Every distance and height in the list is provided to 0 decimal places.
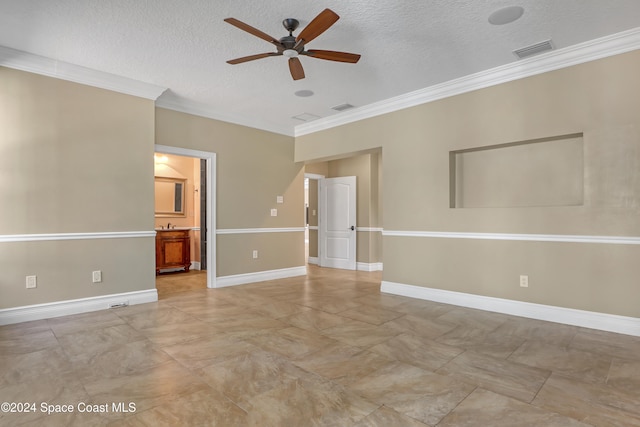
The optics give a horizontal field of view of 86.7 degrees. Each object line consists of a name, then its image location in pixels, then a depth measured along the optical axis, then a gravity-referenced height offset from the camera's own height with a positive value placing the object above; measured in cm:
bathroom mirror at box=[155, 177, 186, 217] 731 +45
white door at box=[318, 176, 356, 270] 747 -16
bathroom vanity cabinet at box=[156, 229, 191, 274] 673 -66
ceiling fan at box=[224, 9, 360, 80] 264 +148
